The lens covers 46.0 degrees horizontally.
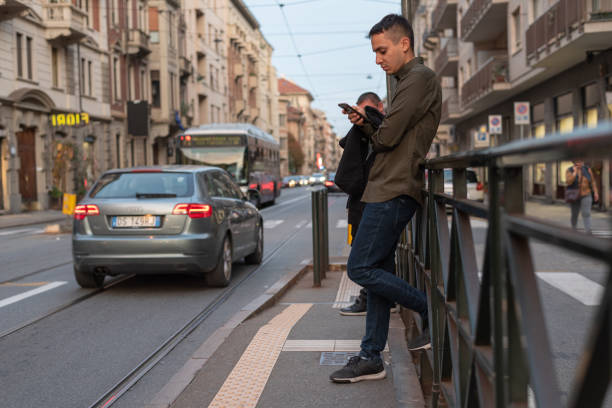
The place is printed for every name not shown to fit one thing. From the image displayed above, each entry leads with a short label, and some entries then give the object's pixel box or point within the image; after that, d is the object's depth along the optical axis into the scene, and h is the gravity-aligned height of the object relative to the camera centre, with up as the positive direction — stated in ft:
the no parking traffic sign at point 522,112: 70.12 +5.70
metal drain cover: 15.74 -4.08
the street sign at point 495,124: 78.56 +5.13
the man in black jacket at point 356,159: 14.58 +0.32
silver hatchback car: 27.30 -1.88
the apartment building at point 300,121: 422.41 +36.06
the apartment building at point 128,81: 128.06 +18.57
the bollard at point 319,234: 27.45 -2.36
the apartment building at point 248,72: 232.32 +39.60
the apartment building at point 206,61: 179.01 +31.89
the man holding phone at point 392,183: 12.58 -0.18
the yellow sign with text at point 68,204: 63.96 -2.07
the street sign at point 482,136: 94.02 +4.62
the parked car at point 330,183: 117.21 -1.45
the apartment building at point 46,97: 91.76 +12.07
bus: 81.61 +3.22
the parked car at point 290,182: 265.95 -2.33
